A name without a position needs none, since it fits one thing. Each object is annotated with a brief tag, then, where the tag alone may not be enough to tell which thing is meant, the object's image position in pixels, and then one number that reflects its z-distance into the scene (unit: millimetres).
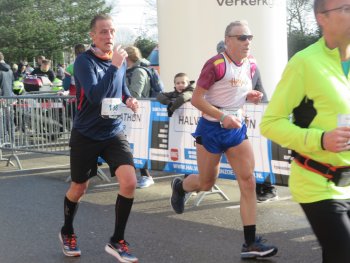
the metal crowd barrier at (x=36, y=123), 10234
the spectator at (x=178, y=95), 7861
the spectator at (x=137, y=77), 9047
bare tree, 42566
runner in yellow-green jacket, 2947
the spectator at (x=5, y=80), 14695
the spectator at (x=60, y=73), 28233
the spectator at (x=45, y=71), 17344
